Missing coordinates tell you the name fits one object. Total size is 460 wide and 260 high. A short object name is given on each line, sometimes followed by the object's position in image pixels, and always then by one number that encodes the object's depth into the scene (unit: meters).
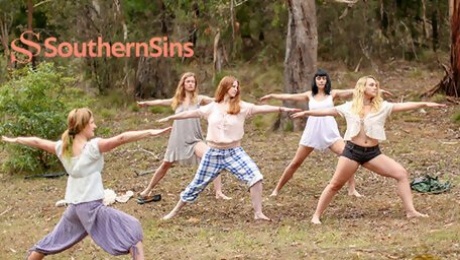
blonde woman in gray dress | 10.88
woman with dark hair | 10.73
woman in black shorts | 9.27
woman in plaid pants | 9.81
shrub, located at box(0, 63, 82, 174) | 14.00
